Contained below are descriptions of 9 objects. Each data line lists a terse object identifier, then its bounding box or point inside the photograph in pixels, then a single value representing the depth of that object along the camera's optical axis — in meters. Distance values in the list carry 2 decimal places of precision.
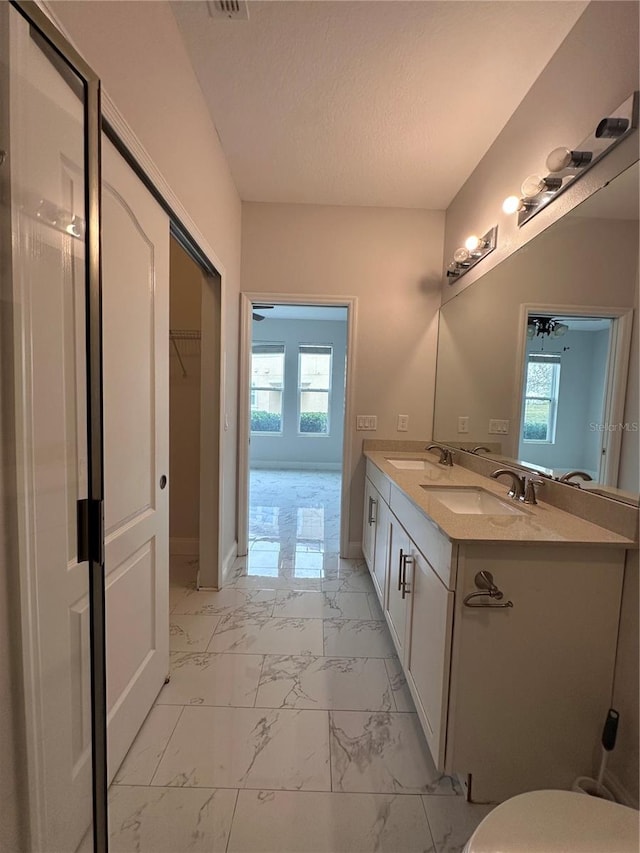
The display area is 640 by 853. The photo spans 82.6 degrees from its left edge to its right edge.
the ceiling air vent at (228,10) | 1.38
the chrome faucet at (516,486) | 1.62
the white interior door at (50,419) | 0.72
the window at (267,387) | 6.83
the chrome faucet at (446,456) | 2.50
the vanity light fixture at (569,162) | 1.16
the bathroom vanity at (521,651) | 1.12
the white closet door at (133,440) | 1.17
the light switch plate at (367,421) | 2.94
